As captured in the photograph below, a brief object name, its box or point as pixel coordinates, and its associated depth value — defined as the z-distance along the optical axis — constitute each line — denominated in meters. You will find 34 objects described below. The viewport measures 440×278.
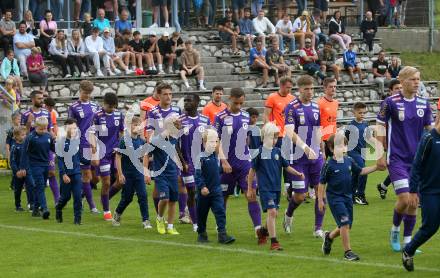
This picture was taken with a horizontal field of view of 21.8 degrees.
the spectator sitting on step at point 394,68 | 35.62
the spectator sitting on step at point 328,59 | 35.44
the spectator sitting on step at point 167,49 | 33.06
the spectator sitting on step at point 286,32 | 36.09
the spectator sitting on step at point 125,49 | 32.41
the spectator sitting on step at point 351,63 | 35.78
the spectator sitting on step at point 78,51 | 31.27
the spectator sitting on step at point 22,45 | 30.25
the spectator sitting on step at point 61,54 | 30.92
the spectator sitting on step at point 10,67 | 29.30
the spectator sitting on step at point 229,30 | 35.12
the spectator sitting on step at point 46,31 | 31.17
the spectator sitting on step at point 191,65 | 32.59
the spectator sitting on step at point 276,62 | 34.12
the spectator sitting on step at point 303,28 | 36.28
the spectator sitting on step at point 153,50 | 32.84
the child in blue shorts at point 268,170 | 15.55
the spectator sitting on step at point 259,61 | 33.97
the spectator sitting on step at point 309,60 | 35.00
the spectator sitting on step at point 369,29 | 37.55
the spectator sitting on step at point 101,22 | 32.56
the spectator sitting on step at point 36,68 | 29.66
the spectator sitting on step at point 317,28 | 36.72
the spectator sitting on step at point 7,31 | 30.28
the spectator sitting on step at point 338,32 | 37.03
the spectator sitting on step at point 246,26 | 35.62
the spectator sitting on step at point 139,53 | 32.59
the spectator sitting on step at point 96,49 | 31.45
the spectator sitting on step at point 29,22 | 31.45
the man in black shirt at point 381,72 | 35.62
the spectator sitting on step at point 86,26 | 32.28
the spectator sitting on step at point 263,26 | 35.66
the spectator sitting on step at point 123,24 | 33.34
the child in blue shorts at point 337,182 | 14.50
